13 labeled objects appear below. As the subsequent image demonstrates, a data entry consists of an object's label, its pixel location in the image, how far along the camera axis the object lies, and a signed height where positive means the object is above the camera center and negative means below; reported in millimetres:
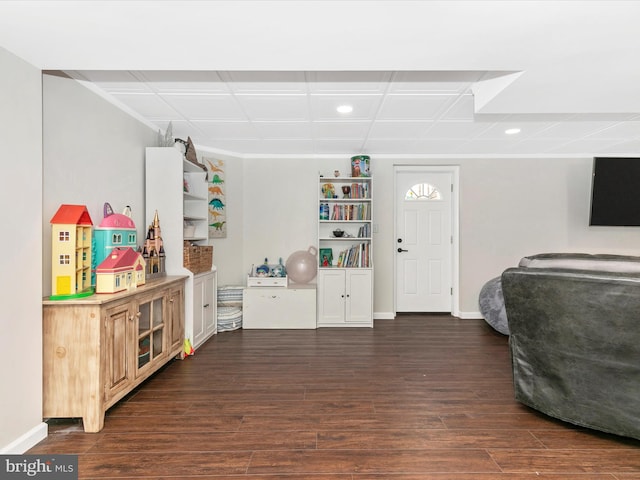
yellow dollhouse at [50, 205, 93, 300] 2262 -83
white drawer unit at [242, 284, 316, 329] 4621 -850
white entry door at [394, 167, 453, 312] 5398 +47
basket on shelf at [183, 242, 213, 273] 3639 -192
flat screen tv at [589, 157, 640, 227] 4848 +623
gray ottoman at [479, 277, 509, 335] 4353 -797
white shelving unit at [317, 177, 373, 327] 4758 -246
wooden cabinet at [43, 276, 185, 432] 2180 -695
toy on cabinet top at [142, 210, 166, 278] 3314 -115
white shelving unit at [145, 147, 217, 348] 3596 +325
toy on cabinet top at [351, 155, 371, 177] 4887 +953
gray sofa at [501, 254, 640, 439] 1943 -544
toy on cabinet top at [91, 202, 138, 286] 2676 +35
